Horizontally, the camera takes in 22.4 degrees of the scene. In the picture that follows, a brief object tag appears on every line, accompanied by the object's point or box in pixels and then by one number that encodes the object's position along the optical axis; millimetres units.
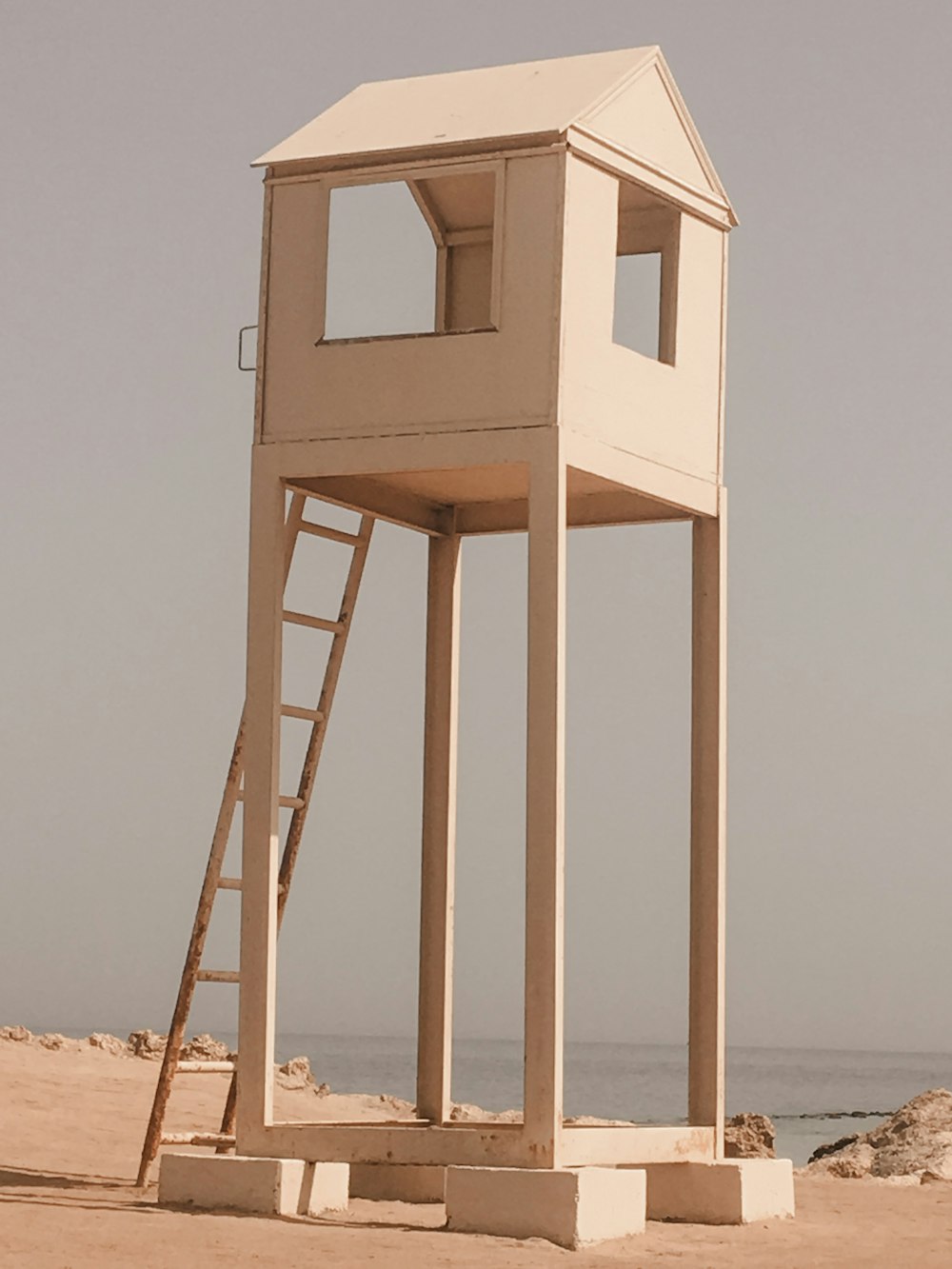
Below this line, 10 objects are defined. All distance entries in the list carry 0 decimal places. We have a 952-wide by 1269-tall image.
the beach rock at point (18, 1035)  23289
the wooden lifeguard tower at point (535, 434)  12609
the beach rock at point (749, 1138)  19145
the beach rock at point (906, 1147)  18656
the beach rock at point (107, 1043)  23238
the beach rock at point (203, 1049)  22375
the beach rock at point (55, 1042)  22797
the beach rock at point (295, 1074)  22094
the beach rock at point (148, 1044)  23234
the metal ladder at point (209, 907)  14133
